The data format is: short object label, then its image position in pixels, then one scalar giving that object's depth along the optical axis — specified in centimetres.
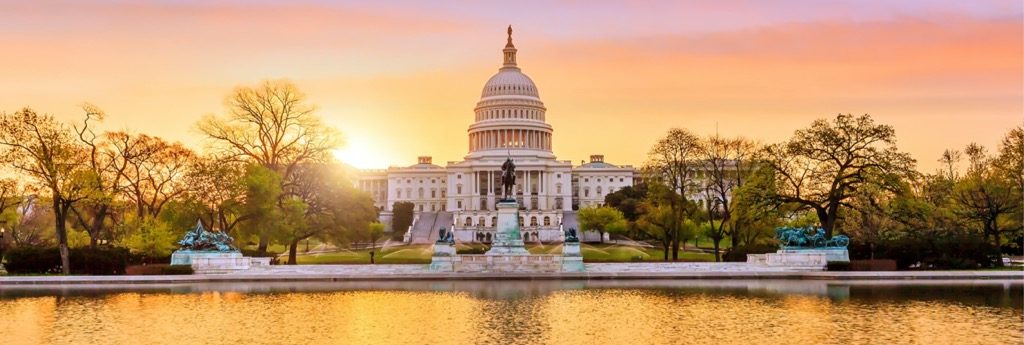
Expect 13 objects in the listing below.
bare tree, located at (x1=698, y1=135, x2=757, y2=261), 6297
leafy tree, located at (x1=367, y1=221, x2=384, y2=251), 9442
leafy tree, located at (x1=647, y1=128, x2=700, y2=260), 6294
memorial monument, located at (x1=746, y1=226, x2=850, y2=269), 4731
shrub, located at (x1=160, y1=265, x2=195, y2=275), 4468
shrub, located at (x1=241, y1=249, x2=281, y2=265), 5650
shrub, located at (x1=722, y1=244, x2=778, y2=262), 5422
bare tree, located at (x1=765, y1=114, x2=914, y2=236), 5375
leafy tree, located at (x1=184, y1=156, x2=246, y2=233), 5638
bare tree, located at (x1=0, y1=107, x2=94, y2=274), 4847
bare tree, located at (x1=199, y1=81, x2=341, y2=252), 5834
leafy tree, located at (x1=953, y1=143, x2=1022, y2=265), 5543
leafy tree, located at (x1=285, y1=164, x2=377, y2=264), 6097
